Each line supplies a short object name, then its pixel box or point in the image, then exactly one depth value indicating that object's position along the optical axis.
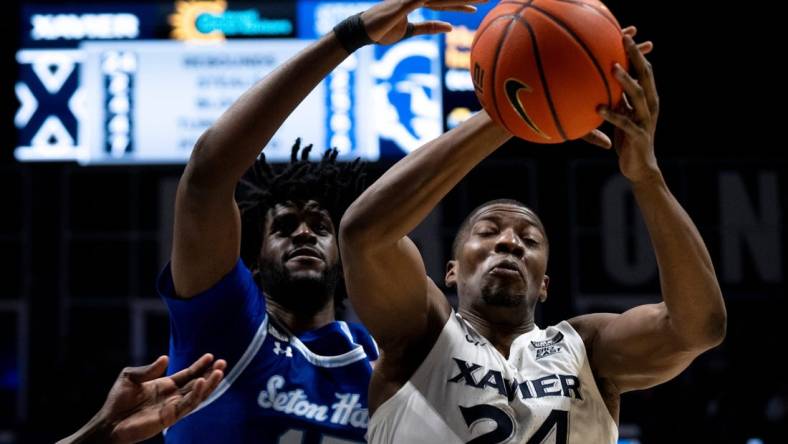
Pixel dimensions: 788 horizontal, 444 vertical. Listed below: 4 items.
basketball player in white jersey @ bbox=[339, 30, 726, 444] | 2.95
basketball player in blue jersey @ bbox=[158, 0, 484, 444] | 2.87
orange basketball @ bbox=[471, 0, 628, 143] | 2.77
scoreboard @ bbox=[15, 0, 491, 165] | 7.87
